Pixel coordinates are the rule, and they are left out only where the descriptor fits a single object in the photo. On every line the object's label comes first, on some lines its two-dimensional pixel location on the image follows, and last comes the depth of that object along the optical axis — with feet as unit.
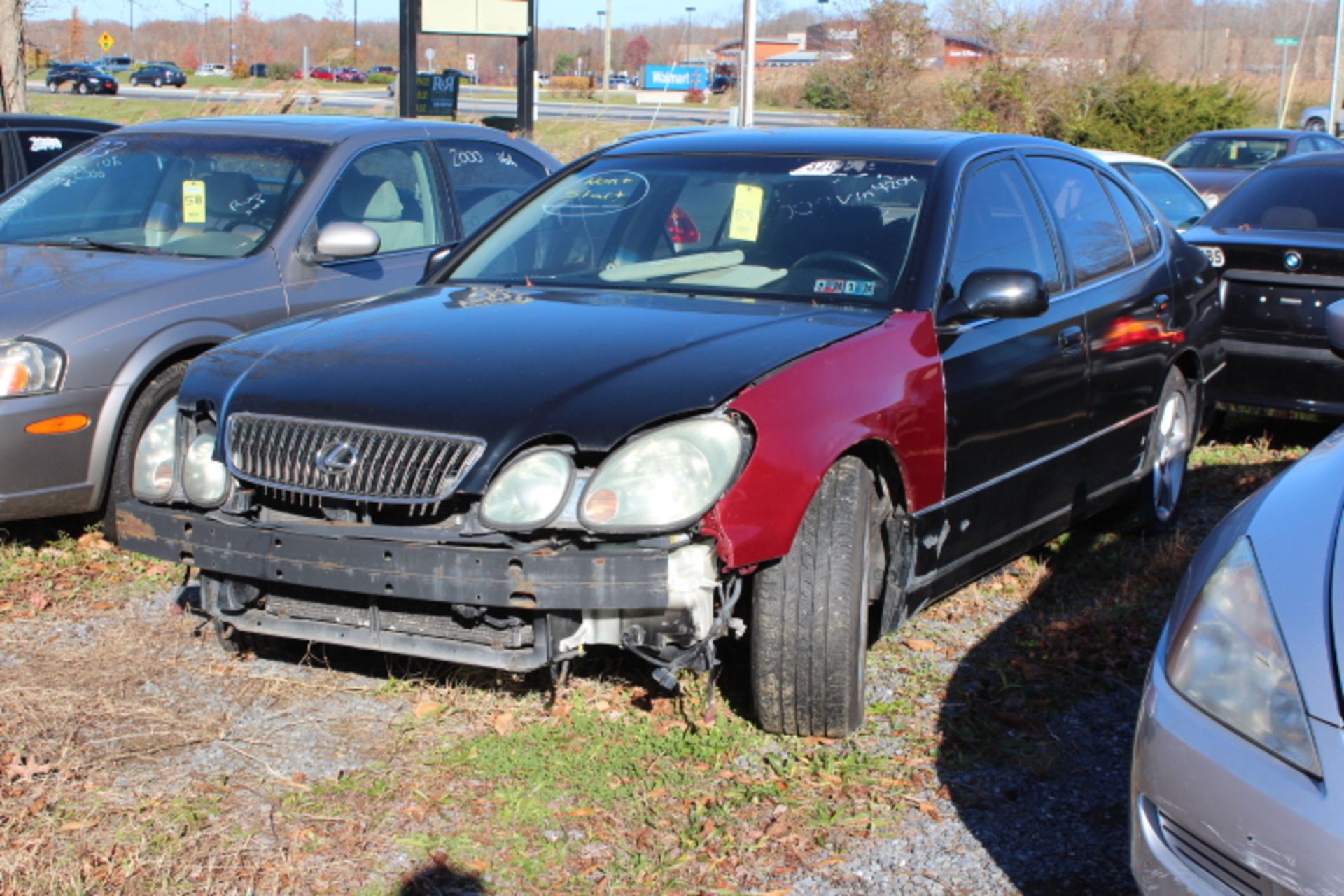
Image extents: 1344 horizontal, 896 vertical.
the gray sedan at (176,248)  16.80
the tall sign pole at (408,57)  50.62
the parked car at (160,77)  201.05
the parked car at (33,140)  27.84
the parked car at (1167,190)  38.27
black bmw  23.12
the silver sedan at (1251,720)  7.72
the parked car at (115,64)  242.17
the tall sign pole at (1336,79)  117.29
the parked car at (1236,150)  61.31
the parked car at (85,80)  161.79
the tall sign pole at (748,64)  66.33
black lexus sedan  11.10
